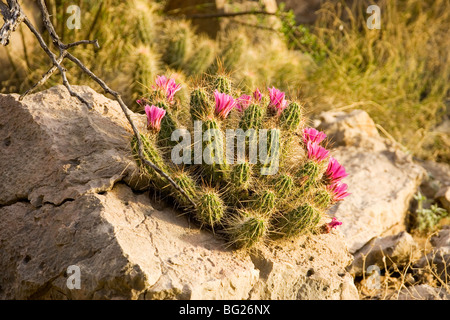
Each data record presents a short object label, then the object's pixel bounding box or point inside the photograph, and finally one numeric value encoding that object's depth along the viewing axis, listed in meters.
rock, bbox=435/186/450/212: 4.89
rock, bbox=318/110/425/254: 4.20
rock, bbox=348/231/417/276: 3.76
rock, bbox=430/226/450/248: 4.07
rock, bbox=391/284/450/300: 3.45
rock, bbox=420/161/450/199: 5.15
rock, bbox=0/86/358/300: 2.59
